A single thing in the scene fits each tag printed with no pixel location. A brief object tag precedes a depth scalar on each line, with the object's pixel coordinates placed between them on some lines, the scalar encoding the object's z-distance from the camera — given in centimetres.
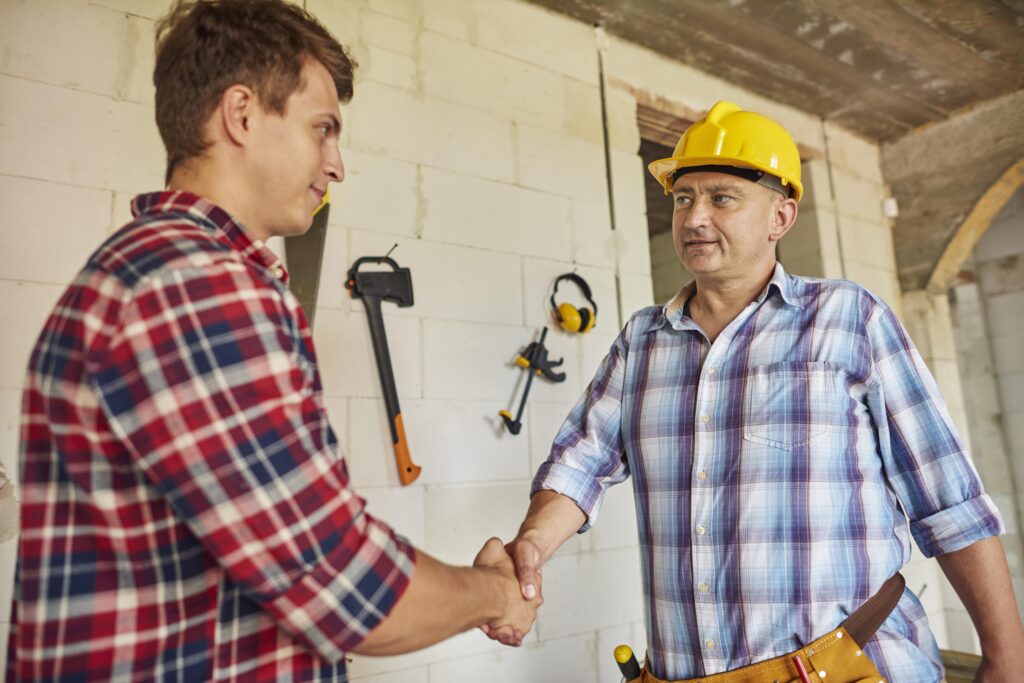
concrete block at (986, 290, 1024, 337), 495
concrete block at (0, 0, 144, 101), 184
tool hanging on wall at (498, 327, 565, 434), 247
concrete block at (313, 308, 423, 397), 211
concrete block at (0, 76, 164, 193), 180
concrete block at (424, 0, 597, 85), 259
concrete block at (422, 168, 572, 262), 243
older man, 128
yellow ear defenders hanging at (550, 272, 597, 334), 258
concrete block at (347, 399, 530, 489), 214
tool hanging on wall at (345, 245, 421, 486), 215
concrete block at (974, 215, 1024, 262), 501
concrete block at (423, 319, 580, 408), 234
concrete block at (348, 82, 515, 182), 233
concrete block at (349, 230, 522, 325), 231
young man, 73
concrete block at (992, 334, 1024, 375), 492
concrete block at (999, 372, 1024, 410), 488
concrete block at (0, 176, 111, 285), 176
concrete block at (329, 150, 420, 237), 223
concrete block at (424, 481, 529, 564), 225
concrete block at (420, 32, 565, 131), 253
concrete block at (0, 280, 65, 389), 172
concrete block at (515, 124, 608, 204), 271
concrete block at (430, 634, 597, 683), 223
